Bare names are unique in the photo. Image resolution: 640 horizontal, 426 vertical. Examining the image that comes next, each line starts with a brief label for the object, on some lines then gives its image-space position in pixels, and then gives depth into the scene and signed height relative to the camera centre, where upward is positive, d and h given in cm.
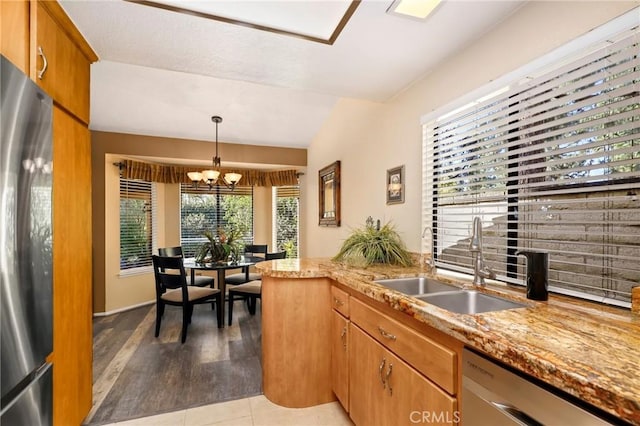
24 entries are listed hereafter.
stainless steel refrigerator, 99 -12
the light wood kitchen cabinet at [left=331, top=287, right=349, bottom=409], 188 -88
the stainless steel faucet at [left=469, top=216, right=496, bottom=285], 160 -21
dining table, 359 -62
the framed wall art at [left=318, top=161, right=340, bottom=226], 371 +25
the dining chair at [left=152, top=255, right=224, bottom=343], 319 -90
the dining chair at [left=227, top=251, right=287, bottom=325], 371 -96
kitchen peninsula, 68 -39
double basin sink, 143 -44
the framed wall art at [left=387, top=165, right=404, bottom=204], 245 +24
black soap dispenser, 130 -28
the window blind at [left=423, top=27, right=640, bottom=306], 115 +19
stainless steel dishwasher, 71 -51
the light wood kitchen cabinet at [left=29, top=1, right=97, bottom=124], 137 +83
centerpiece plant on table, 385 -45
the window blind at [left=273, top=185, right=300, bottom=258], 533 -9
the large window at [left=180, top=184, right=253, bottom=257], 512 +4
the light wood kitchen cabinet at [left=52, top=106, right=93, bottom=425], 154 -31
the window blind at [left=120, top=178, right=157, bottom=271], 442 -12
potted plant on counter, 231 -28
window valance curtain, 436 +65
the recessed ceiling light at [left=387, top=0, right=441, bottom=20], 146 +102
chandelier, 385 +52
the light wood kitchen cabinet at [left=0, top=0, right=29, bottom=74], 119 +77
